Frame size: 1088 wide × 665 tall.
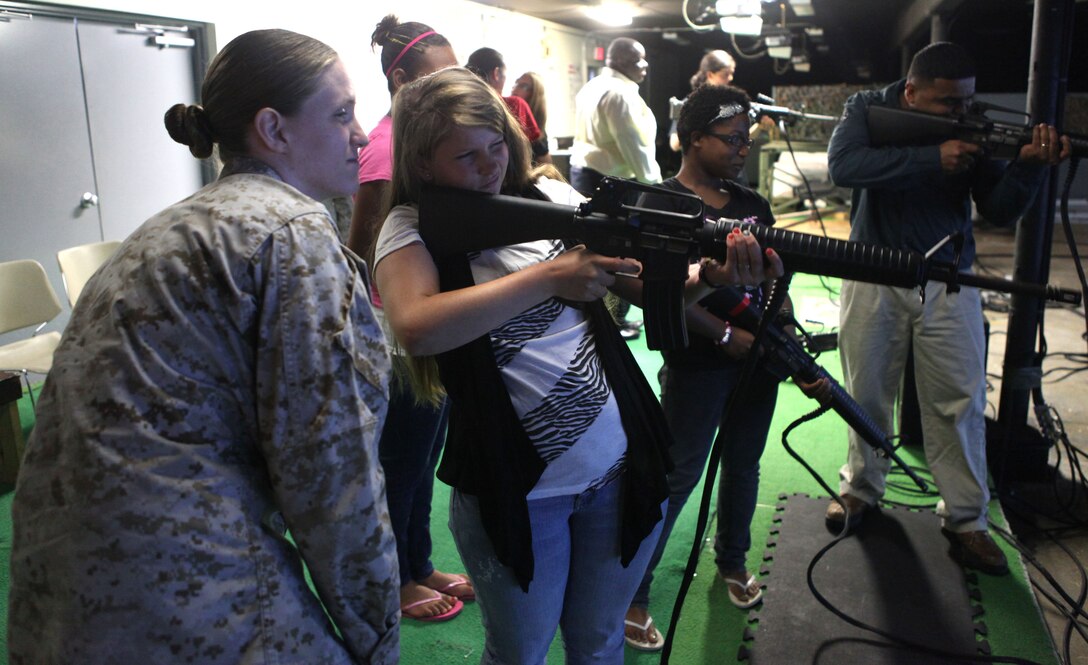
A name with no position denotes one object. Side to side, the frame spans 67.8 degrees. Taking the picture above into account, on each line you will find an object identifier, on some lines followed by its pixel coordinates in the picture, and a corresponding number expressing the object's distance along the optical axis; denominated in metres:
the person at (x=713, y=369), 2.04
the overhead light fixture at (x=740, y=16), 6.50
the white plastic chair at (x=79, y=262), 3.95
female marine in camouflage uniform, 0.86
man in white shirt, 4.48
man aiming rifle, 2.44
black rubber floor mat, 2.13
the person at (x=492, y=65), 3.72
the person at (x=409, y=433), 1.92
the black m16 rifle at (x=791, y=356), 2.03
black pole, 2.87
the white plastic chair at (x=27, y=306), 3.80
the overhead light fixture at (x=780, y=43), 8.17
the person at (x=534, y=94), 4.50
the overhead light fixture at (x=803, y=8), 7.72
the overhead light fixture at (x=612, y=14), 9.53
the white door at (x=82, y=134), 4.47
